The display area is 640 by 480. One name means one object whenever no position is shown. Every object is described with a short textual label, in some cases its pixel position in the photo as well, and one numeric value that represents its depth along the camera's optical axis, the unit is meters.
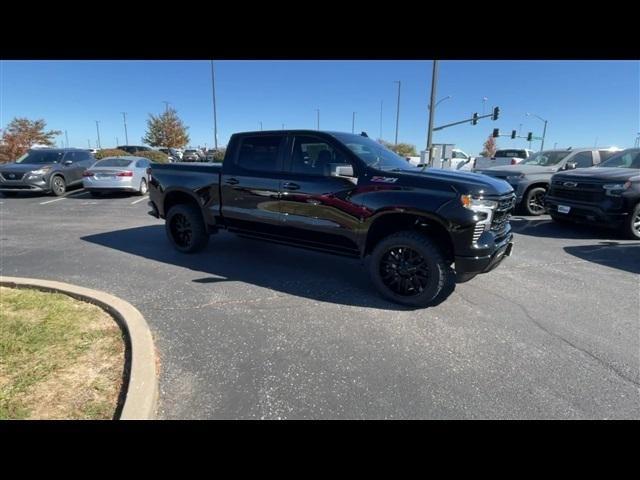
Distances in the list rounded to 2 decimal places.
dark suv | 11.43
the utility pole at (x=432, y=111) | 18.05
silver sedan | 11.67
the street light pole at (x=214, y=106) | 26.07
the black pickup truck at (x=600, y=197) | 6.67
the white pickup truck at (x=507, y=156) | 19.39
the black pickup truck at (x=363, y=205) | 3.56
